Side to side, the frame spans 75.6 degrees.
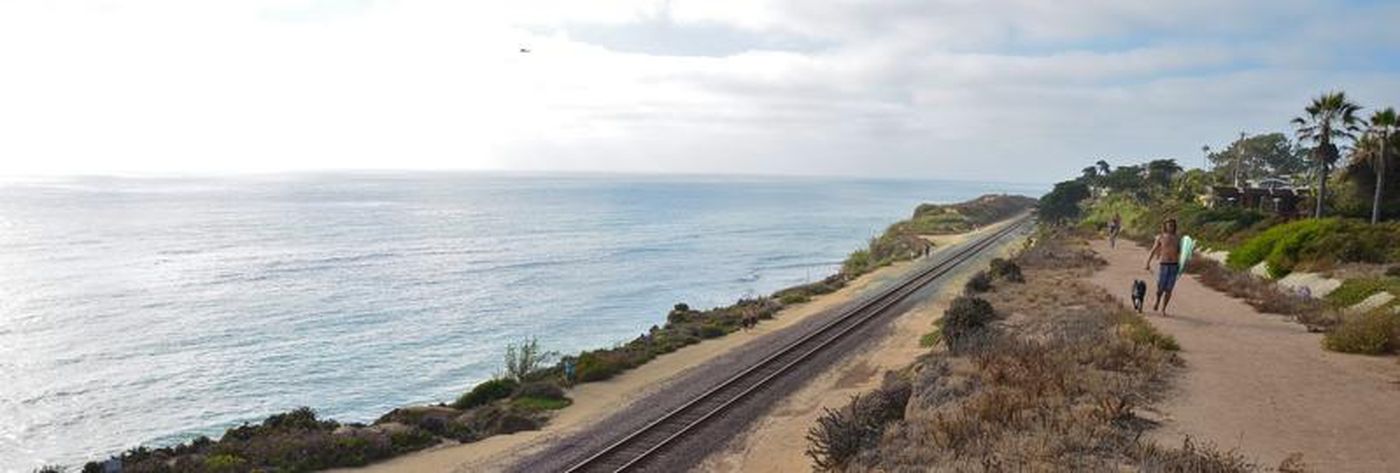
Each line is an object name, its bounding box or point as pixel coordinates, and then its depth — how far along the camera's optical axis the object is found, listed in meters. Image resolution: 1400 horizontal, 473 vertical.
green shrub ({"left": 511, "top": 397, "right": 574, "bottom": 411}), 22.58
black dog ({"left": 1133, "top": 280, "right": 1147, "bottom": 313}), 21.16
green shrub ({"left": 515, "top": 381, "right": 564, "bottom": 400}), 23.78
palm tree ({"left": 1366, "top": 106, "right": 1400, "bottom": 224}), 39.66
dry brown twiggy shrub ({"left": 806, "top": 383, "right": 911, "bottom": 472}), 13.55
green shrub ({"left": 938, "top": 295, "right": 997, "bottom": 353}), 22.99
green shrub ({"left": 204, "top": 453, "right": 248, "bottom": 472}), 16.40
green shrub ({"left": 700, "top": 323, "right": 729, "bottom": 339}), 35.56
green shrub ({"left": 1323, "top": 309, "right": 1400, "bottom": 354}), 16.03
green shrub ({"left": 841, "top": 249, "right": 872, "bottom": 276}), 67.44
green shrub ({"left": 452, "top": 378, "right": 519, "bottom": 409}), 24.12
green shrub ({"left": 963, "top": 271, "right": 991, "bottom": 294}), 34.44
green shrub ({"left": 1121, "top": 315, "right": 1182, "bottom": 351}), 16.36
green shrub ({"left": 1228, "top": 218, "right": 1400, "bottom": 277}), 28.34
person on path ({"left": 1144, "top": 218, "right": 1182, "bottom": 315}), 18.81
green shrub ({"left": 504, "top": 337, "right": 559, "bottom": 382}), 28.62
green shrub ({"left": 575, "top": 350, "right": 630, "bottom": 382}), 26.55
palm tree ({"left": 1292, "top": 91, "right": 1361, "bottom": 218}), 42.91
